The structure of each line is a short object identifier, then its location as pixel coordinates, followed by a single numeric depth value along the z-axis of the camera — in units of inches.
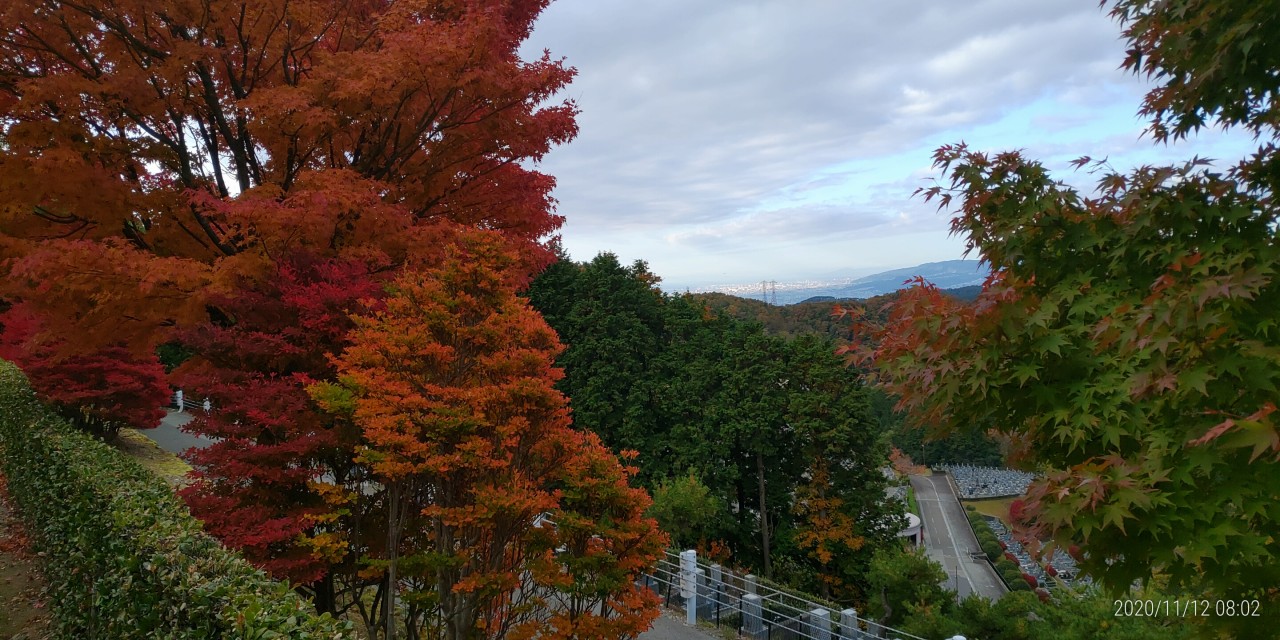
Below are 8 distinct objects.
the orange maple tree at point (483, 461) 213.0
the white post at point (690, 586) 396.2
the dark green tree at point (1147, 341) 101.0
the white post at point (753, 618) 388.5
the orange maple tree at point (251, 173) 212.1
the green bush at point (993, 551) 1398.9
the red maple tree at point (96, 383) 483.5
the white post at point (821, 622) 395.9
